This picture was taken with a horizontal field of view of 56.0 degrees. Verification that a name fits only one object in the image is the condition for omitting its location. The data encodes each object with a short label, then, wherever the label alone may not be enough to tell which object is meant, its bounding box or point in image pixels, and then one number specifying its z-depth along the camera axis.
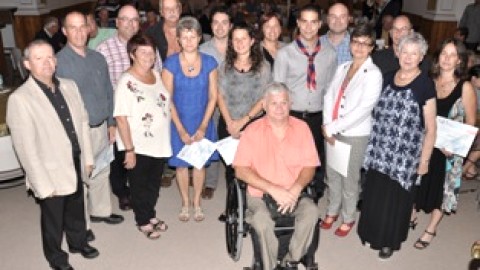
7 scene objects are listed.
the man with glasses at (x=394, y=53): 3.37
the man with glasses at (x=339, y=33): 3.61
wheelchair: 2.61
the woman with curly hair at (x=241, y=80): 3.24
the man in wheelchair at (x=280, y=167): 2.65
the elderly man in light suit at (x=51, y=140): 2.49
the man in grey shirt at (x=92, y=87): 2.94
